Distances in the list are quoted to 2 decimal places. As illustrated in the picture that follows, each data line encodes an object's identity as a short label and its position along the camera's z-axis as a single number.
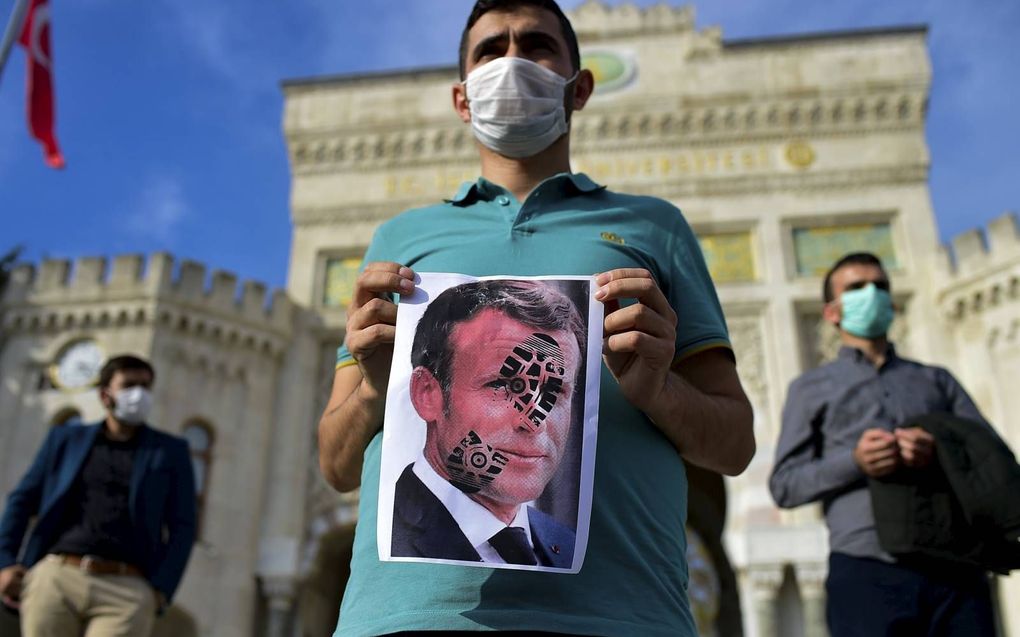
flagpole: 9.74
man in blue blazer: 4.18
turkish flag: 12.61
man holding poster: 1.60
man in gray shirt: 3.18
